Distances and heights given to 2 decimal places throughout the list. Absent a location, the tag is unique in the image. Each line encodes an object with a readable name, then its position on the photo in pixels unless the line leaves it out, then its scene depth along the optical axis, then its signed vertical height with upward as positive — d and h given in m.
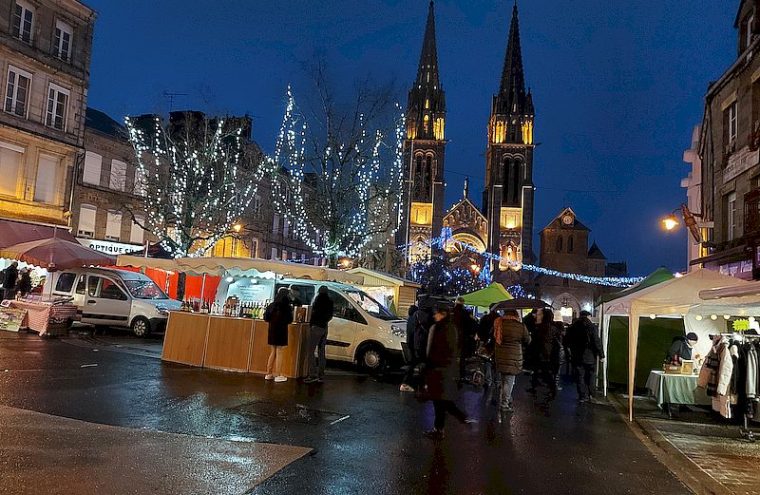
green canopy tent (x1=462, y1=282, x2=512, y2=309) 21.05 +0.48
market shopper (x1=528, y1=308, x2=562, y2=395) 12.38 -0.75
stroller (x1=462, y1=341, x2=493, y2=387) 12.60 -1.25
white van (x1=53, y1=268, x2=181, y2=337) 17.31 -0.42
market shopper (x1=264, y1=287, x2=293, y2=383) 10.77 -0.60
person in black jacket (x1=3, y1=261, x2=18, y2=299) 18.88 -0.02
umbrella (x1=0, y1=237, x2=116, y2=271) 17.11 +0.87
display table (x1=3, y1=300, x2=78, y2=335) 15.40 -0.85
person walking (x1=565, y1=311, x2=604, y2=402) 11.48 -0.69
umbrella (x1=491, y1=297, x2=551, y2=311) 16.06 +0.25
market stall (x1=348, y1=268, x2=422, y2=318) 22.05 +0.57
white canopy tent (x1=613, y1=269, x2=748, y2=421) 9.88 +0.40
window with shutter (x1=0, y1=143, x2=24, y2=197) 23.62 +4.60
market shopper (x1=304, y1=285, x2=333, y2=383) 11.21 -0.55
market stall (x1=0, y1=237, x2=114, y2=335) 15.55 +0.46
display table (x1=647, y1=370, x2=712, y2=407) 10.33 -1.19
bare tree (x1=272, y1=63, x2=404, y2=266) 24.00 +5.39
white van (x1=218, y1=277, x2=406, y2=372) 13.22 -0.70
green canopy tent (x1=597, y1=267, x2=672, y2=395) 13.14 -0.51
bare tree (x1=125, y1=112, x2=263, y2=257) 26.25 +5.30
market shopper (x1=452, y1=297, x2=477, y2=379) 12.75 -0.51
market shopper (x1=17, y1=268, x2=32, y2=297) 18.92 -0.05
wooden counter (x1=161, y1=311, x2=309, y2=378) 11.36 -0.98
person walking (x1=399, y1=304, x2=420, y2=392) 11.15 -0.92
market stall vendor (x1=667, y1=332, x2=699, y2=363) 10.91 -0.51
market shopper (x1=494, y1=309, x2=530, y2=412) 9.32 -0.52
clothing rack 8.61 -1.40
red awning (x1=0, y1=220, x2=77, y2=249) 22.19 +2.03
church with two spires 69.69 +12.51
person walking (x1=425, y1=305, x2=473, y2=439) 7.31 -0.76
